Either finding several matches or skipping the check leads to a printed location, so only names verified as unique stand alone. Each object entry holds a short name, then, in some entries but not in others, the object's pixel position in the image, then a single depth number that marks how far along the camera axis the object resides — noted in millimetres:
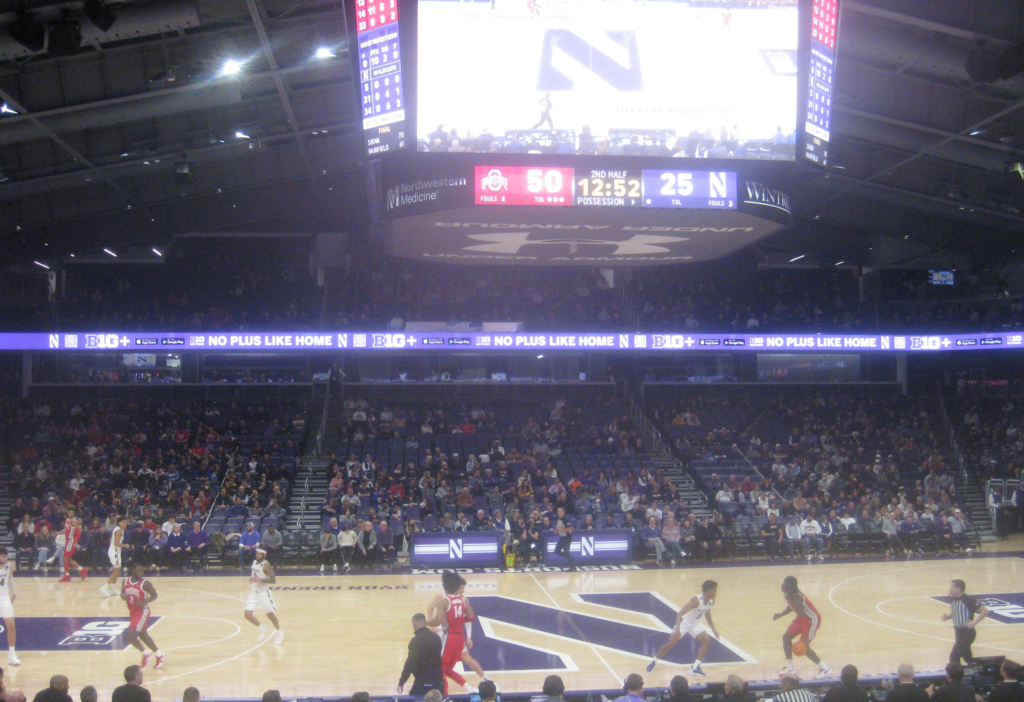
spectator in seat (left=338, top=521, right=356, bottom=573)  20375
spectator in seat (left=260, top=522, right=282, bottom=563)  20375
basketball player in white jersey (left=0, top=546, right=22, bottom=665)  11562
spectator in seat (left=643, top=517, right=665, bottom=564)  21109
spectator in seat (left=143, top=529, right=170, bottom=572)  20078
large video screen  15367
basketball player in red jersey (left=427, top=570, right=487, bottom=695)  9875
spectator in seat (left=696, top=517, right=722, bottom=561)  21344
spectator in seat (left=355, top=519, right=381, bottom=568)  20297
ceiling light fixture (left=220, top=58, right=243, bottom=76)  18561
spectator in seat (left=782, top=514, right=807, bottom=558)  21484
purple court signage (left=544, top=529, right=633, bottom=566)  20781
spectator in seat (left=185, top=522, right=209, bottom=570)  20062
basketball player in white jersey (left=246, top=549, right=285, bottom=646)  13094
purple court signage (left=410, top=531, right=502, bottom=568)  20250
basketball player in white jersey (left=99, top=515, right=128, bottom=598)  18406
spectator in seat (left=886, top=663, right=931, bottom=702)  6770
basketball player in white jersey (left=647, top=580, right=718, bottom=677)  11406
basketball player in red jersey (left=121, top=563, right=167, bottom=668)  11633
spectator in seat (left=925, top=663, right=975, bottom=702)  6660
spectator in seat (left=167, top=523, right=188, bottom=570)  20062
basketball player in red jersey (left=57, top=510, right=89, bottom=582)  18797
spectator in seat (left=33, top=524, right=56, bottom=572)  20016
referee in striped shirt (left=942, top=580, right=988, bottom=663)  10406
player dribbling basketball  11156
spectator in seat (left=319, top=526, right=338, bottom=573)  20375
